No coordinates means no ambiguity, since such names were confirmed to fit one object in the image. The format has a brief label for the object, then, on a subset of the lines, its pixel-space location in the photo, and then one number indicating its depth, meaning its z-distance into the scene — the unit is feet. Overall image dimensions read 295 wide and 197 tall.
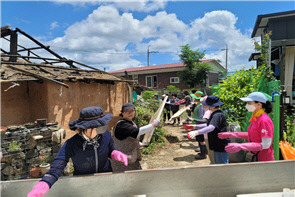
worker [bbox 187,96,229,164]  10.09
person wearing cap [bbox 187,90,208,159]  17.76
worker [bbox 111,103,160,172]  8.13
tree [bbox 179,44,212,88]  68.08
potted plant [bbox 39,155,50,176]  13.35
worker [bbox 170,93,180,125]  33.77
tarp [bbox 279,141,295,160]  9.90
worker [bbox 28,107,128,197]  6.11
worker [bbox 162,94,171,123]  34.13
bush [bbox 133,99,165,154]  22.41
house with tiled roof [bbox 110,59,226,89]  73.15
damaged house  12.98
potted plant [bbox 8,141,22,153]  12.57
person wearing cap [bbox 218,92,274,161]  7.86
